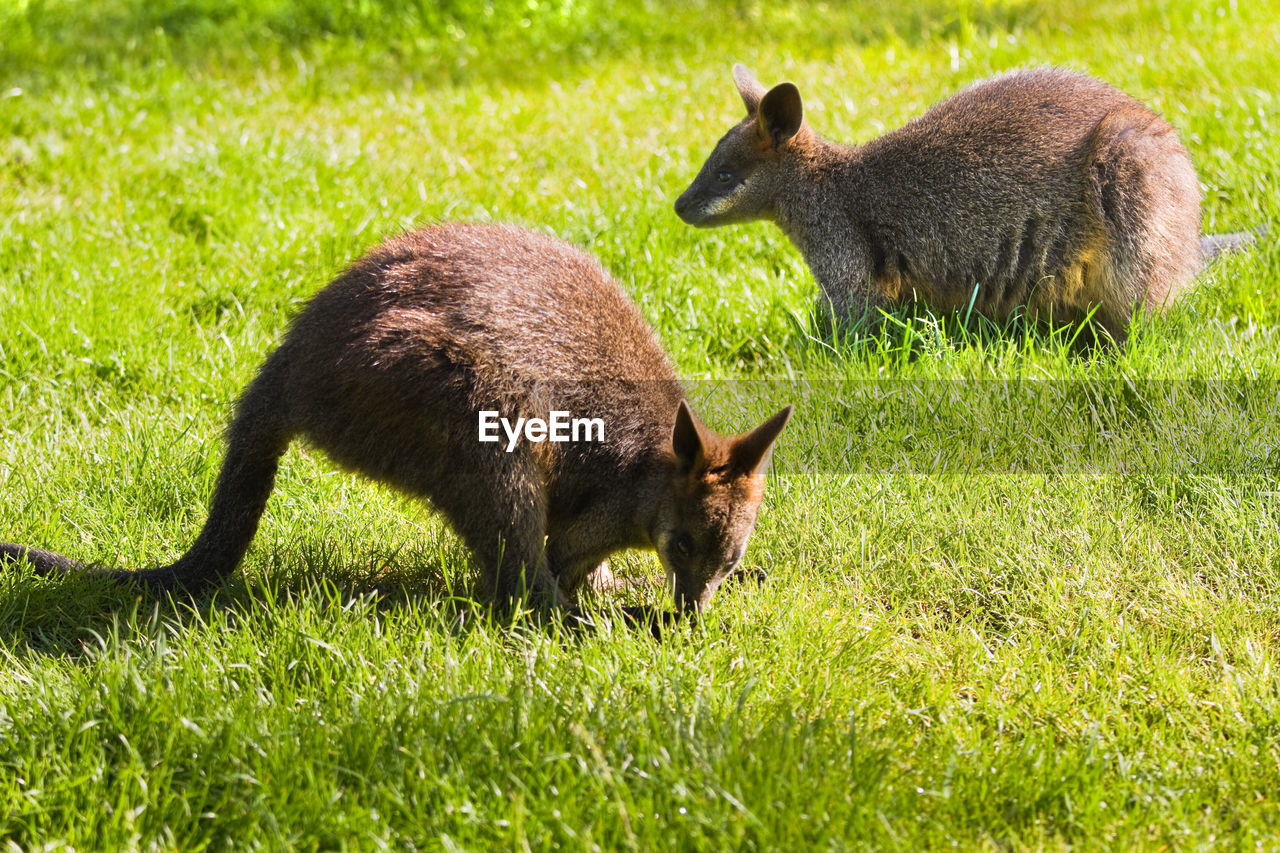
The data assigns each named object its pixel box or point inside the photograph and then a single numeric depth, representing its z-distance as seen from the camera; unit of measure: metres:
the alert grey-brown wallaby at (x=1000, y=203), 10.62
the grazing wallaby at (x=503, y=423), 7.27
